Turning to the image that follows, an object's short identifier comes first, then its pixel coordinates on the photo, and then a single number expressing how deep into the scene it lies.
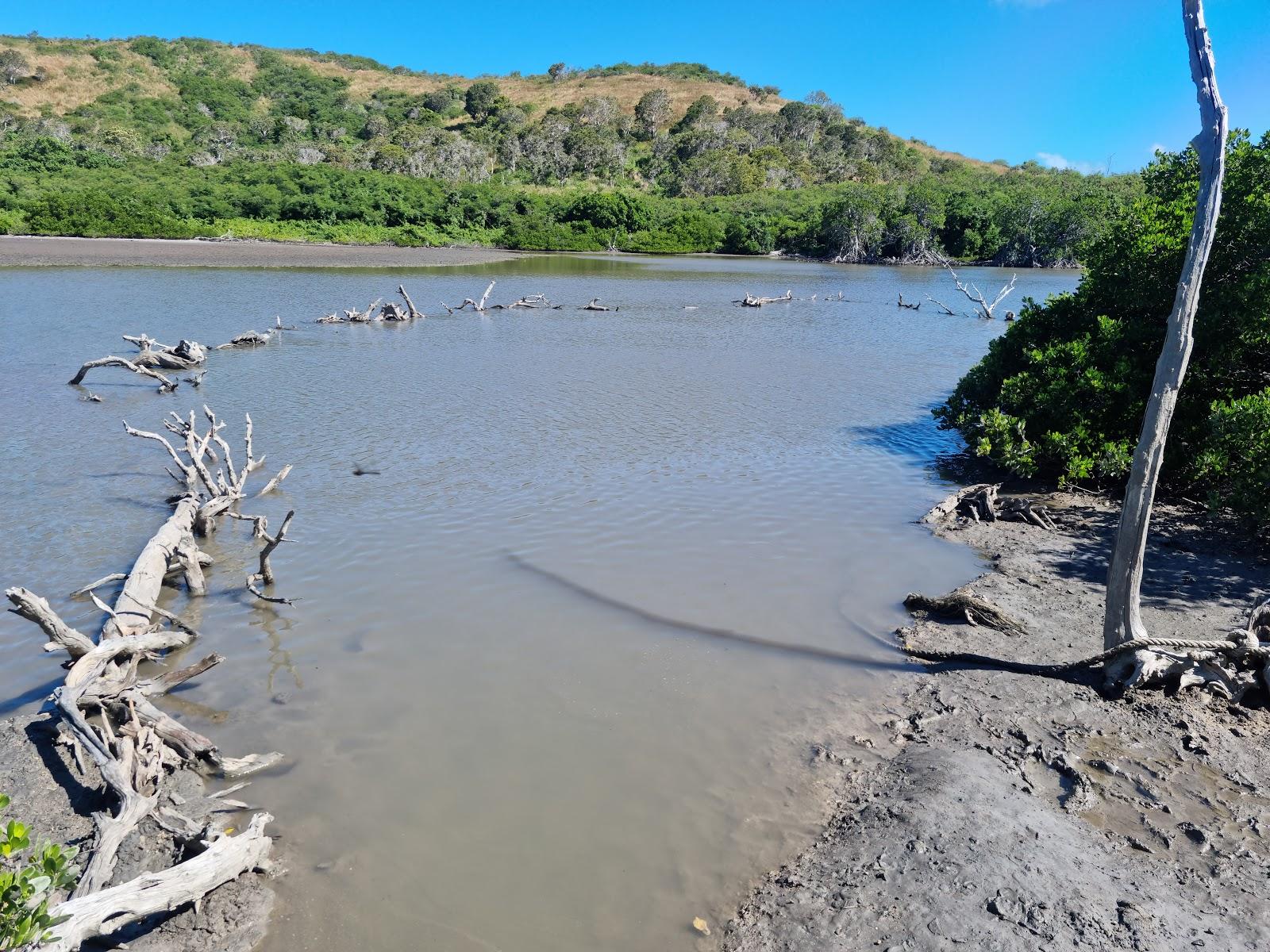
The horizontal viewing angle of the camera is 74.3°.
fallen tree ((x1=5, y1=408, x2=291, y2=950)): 4.38
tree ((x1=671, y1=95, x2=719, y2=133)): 124.03
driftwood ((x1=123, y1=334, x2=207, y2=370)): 19.77
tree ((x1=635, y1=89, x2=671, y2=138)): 126.12
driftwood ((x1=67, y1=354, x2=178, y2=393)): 17.89
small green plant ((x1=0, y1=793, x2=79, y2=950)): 3.22
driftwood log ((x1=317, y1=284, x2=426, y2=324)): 28.39
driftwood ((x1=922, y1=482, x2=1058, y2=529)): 11.03
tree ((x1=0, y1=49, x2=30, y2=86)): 107.50
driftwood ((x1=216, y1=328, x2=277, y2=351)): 22.98
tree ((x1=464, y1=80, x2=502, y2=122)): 126.62
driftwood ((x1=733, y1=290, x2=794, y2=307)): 36.94
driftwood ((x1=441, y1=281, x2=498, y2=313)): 31.83
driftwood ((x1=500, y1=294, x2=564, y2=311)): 33.47
